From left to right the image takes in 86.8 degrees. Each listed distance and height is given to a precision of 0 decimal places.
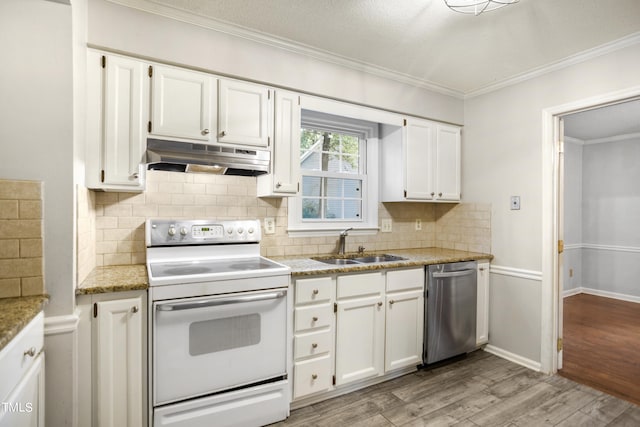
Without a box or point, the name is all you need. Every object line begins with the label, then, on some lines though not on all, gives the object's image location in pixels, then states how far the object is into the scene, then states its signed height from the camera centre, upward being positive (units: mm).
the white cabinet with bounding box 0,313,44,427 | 1066 -599
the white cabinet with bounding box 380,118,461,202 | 3059 +489
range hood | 1975 +337
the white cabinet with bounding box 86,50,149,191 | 1897 +527
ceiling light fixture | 1846 +1170
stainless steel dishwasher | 2688 -798
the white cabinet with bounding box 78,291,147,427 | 1629 -724
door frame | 2705 -166
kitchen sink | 2707 -387
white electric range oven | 1737 -676
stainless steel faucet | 2890 -228
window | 2954 +351
